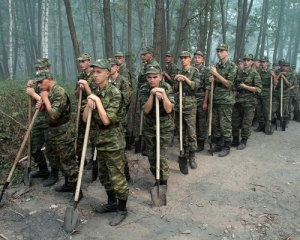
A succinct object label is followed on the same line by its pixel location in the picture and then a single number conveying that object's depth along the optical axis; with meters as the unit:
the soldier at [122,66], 6.61
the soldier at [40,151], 5.27
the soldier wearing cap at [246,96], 7.30
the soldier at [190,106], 5.93
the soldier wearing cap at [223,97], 6.41
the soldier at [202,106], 6.79
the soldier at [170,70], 7.30
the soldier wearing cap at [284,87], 9.21
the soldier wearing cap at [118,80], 5.53
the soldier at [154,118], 4.34
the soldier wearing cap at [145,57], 6.21
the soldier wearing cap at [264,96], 8.86
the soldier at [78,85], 5.72
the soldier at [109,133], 3.63
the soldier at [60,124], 4.41
